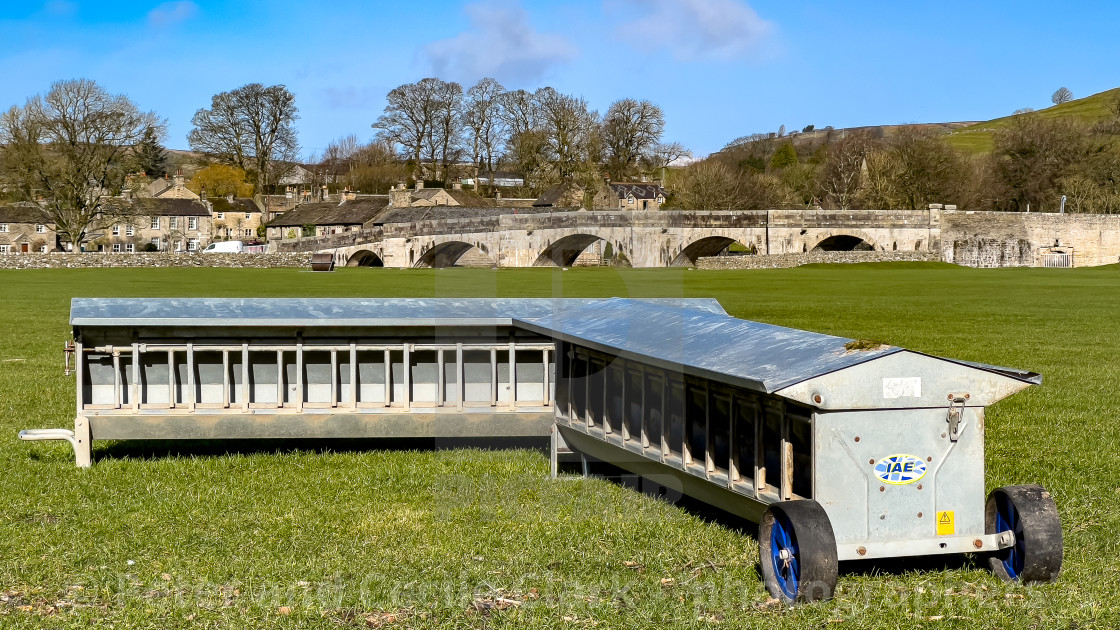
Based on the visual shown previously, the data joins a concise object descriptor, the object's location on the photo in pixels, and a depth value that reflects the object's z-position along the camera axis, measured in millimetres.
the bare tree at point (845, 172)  97000
